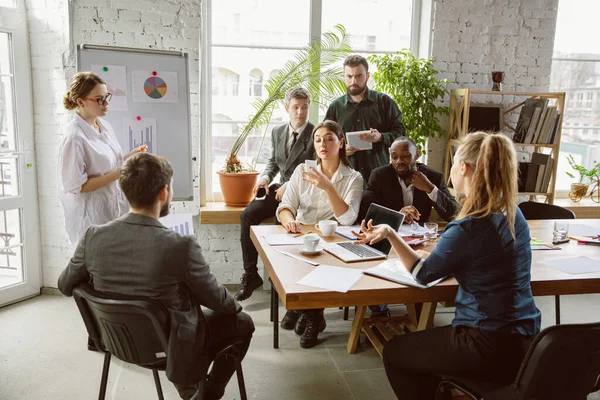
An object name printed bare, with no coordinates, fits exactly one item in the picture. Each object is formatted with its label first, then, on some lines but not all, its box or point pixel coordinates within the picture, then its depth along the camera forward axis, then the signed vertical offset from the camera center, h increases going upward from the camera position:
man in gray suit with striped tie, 3.73 -0.39
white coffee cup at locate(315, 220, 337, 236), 2.66 -0.57
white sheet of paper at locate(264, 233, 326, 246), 2.54 -0.63
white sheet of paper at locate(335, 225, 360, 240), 2.68 -0.62
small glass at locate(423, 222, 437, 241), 2.66 -0.59
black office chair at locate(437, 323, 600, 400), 1.49 -0.73
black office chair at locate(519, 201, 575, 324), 3.48 -0.61
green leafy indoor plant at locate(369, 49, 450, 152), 4.13 +0.24
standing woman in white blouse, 2.73 -0.29
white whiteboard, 3.56 +0.09
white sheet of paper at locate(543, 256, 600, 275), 2.24 -0.64
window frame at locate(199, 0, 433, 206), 4.15 +0.56
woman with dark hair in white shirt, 3.11 -0.46
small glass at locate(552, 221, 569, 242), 2.73 -0.59
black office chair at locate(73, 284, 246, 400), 1.67 -0.73
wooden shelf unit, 4.16 +0.00
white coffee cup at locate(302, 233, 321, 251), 2.37 -0.58
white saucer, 2.36 -0.62
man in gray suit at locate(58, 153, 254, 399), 1.74 -0.53
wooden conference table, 1.92 -0.65
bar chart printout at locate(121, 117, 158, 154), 3.65 -0.16
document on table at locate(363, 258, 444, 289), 1.99 -0.63
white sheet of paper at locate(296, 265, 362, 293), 1.96 -0.64
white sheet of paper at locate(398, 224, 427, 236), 2.72 -0.61
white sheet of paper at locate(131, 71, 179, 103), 3.62 +0.17
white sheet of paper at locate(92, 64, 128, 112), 3.55 +0.19
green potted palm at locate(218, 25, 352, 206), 4.06 +0.23
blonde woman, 1.81 -0.54
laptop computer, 2.33 -0.62
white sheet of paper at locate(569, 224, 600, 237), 2.90 -0.62
